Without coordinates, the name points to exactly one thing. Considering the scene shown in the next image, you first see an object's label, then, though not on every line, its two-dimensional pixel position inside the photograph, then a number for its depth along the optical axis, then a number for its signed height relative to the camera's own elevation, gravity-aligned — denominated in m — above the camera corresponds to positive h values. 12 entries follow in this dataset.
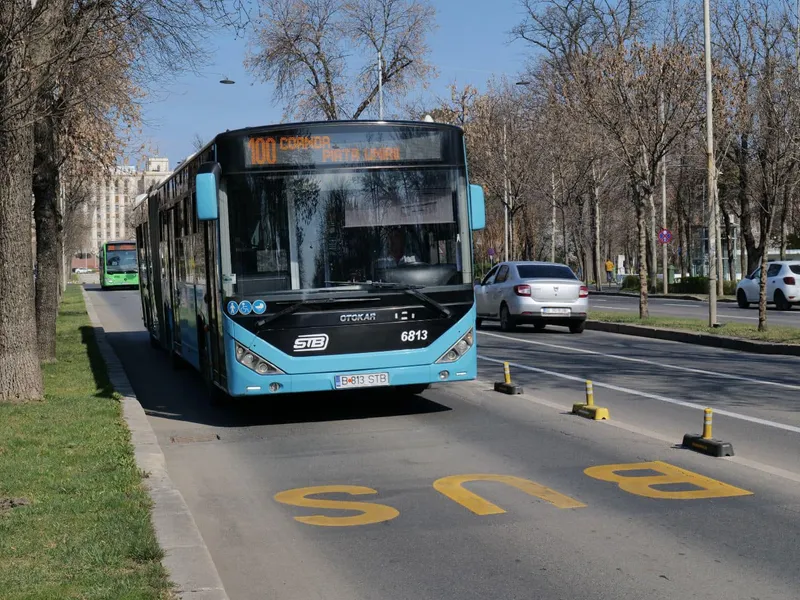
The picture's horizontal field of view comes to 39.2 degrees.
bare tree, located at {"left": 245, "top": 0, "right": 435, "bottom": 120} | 47.50 +8.68
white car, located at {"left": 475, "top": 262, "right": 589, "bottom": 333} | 24.94 -1.04
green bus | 66.69 +0.04
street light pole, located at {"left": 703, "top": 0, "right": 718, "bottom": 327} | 24.58 +1.95
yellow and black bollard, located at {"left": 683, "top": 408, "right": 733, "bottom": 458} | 9.01 -1.62
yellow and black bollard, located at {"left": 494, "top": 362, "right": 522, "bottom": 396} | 13.52 -1.64
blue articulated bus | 11.18 +0.03
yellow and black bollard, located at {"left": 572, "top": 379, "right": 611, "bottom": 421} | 11.23 -1.64
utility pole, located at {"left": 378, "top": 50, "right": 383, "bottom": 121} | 45.90 +6.98
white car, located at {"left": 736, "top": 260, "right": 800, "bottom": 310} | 34.94 -1.30
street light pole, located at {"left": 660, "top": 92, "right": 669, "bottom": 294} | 49.95 +1.24
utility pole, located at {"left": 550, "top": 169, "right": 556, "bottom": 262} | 49.75 +3.02
